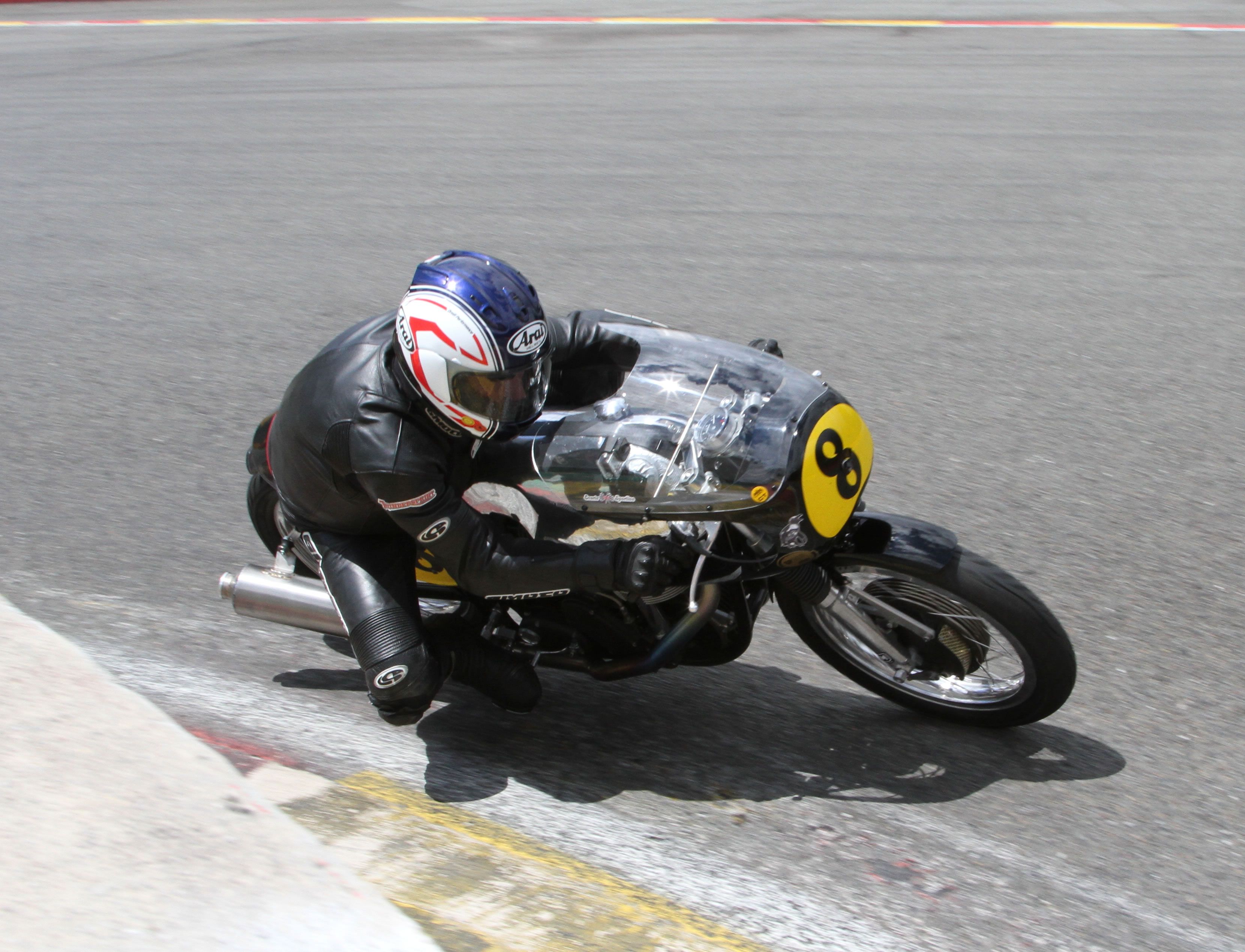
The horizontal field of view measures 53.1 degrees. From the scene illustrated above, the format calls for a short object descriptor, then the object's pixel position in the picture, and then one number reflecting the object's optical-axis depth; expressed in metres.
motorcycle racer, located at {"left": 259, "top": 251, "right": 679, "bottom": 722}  3.23
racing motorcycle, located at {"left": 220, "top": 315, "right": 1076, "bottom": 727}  3.30
